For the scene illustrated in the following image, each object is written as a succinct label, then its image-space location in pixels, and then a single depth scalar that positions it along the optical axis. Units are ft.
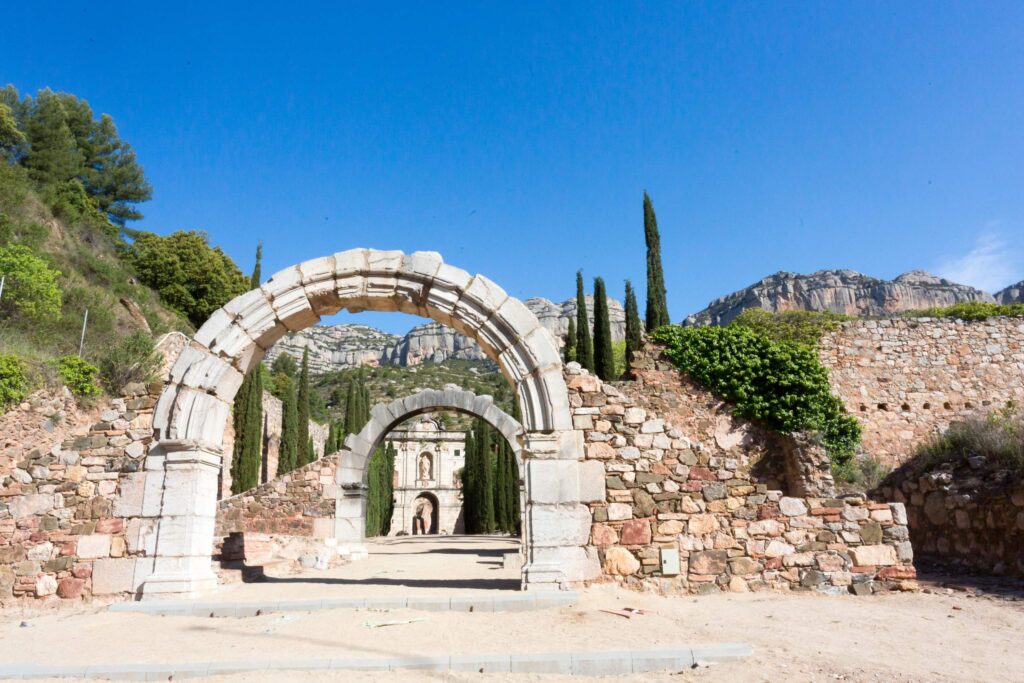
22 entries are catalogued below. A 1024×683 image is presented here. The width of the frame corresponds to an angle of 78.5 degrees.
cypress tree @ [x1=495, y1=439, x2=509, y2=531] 102.58
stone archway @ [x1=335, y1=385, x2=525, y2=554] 47.80
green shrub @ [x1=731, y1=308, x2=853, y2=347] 52.05
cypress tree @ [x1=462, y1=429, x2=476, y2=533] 108.88
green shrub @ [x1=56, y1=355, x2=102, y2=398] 47.26
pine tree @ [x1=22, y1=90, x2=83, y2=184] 85.87
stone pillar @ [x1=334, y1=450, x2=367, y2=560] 46.91
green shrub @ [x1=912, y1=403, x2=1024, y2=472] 26.86
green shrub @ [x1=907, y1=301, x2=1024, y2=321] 54.60
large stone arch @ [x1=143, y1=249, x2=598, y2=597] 22.39
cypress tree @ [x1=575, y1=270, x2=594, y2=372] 75.61
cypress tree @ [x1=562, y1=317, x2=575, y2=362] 82.37
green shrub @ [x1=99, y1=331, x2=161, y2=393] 48.65
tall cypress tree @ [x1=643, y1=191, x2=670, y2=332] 66.08
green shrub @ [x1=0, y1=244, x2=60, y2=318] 52.70
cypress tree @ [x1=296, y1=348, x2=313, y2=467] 102.42
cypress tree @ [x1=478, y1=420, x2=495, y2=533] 103.26
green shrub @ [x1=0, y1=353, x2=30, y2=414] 43.06
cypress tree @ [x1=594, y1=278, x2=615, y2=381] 69.51
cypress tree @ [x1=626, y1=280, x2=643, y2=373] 71.97
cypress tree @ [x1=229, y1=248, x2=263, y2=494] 84.84
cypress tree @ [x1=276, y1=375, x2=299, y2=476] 99.55
